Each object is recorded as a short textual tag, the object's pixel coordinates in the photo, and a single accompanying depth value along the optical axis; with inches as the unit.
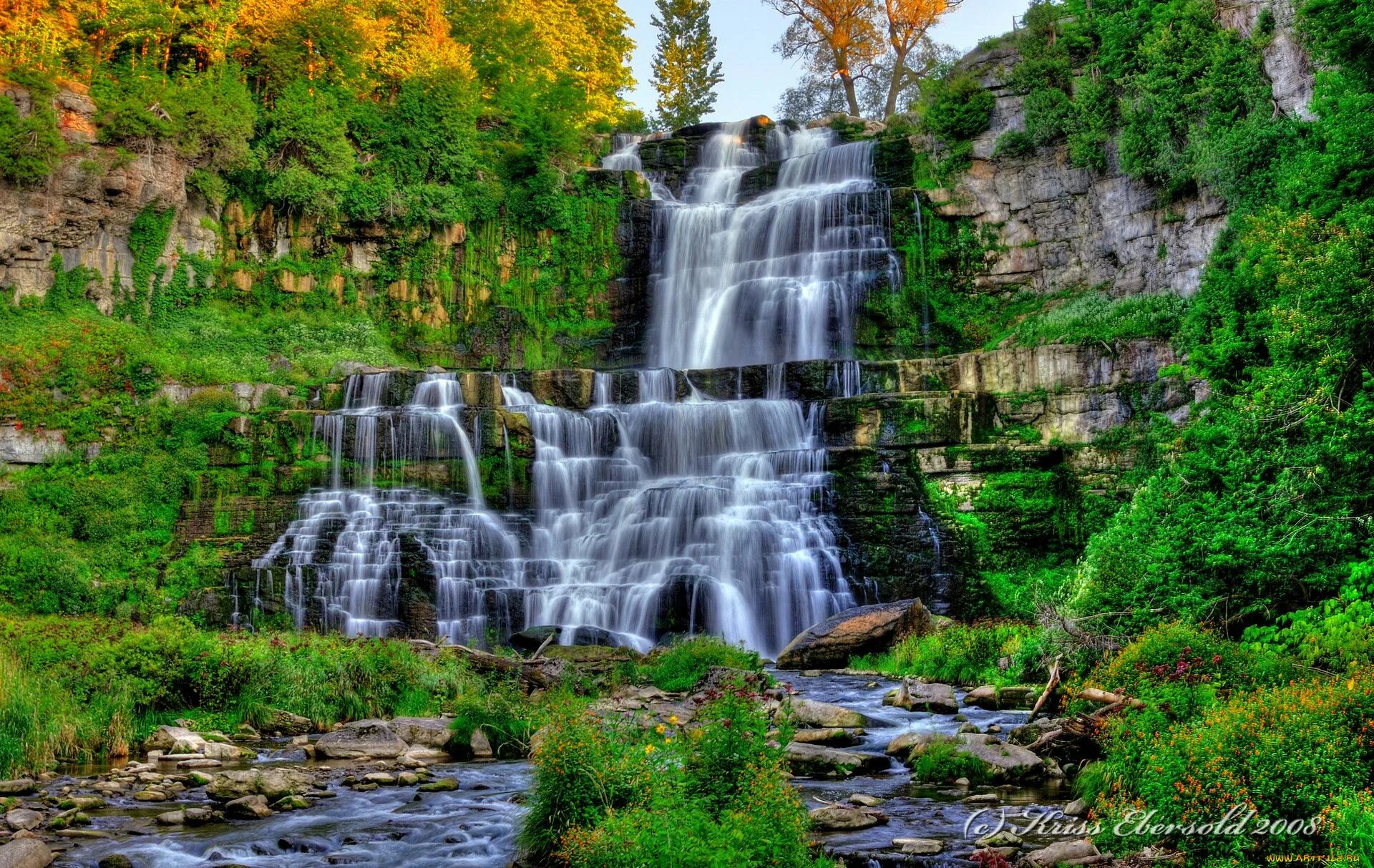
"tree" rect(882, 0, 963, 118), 1708.9
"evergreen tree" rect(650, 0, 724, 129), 2247.8
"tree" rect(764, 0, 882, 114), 1774.1
